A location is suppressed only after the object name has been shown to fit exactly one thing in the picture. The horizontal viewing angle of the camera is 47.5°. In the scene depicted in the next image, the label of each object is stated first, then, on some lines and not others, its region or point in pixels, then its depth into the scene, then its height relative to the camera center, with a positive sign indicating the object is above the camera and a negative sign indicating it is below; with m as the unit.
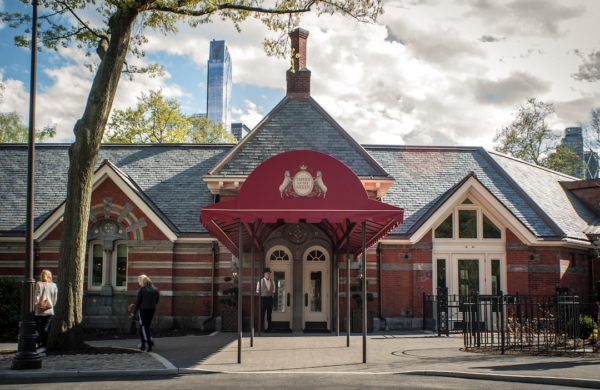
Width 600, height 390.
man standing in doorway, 20.86 -0.55
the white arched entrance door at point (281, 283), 22.50 -0.20
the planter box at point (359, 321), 21.92 -1.41
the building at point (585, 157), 50.09 +9.46
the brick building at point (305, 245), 22.41 +1.08
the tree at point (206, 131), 55.94 +12.16
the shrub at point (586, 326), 17.62 -1.23
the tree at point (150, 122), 47.28 +10.74
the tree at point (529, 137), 47.38 +9.80
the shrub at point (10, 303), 20.22 -0.81
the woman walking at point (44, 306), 15.14 -0.66
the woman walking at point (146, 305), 15.42 -0.64
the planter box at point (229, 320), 21.89 -1.39
